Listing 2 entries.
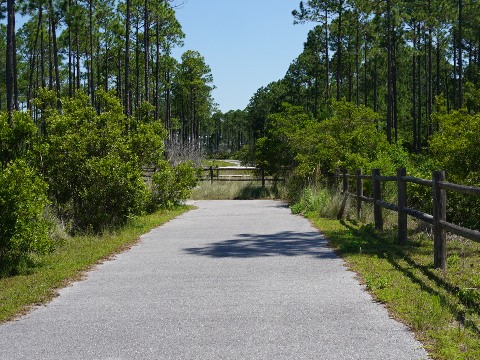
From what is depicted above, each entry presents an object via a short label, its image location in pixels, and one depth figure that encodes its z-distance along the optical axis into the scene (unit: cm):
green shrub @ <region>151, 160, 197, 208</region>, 2200
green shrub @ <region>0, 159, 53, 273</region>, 916
